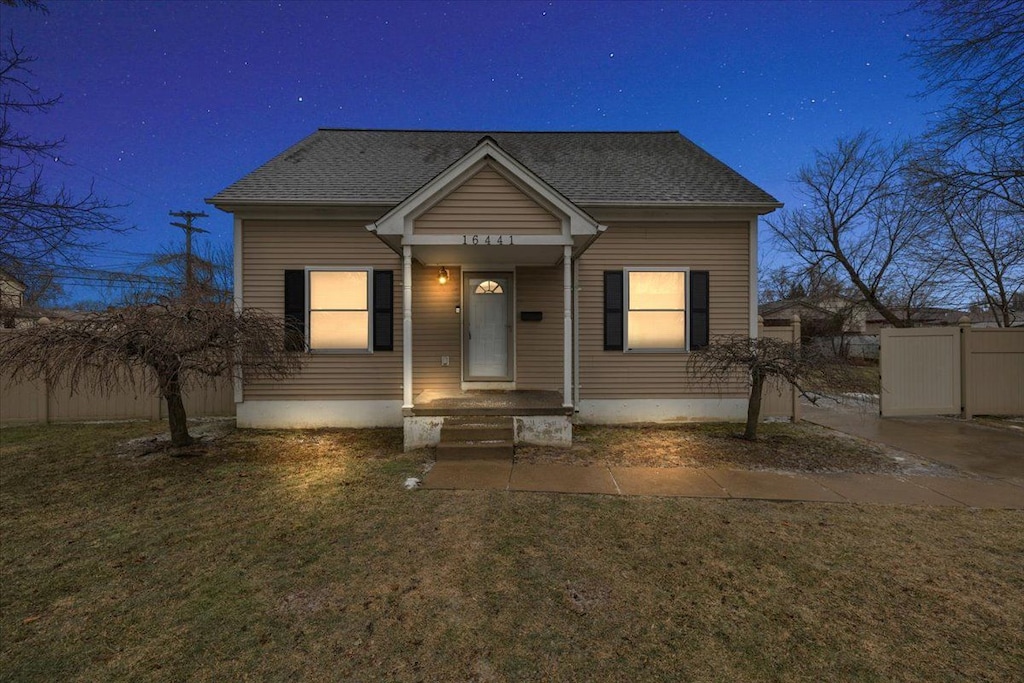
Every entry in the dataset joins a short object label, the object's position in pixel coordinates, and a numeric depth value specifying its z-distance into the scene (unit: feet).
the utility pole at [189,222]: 73.97
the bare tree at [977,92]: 25.36
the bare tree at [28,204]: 20.79
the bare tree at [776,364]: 19.74
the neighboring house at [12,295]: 24.73
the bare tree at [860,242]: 64.75
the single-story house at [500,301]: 26.78
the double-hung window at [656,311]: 27.89
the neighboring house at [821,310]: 76.13
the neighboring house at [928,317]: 68.74
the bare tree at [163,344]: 17.43
